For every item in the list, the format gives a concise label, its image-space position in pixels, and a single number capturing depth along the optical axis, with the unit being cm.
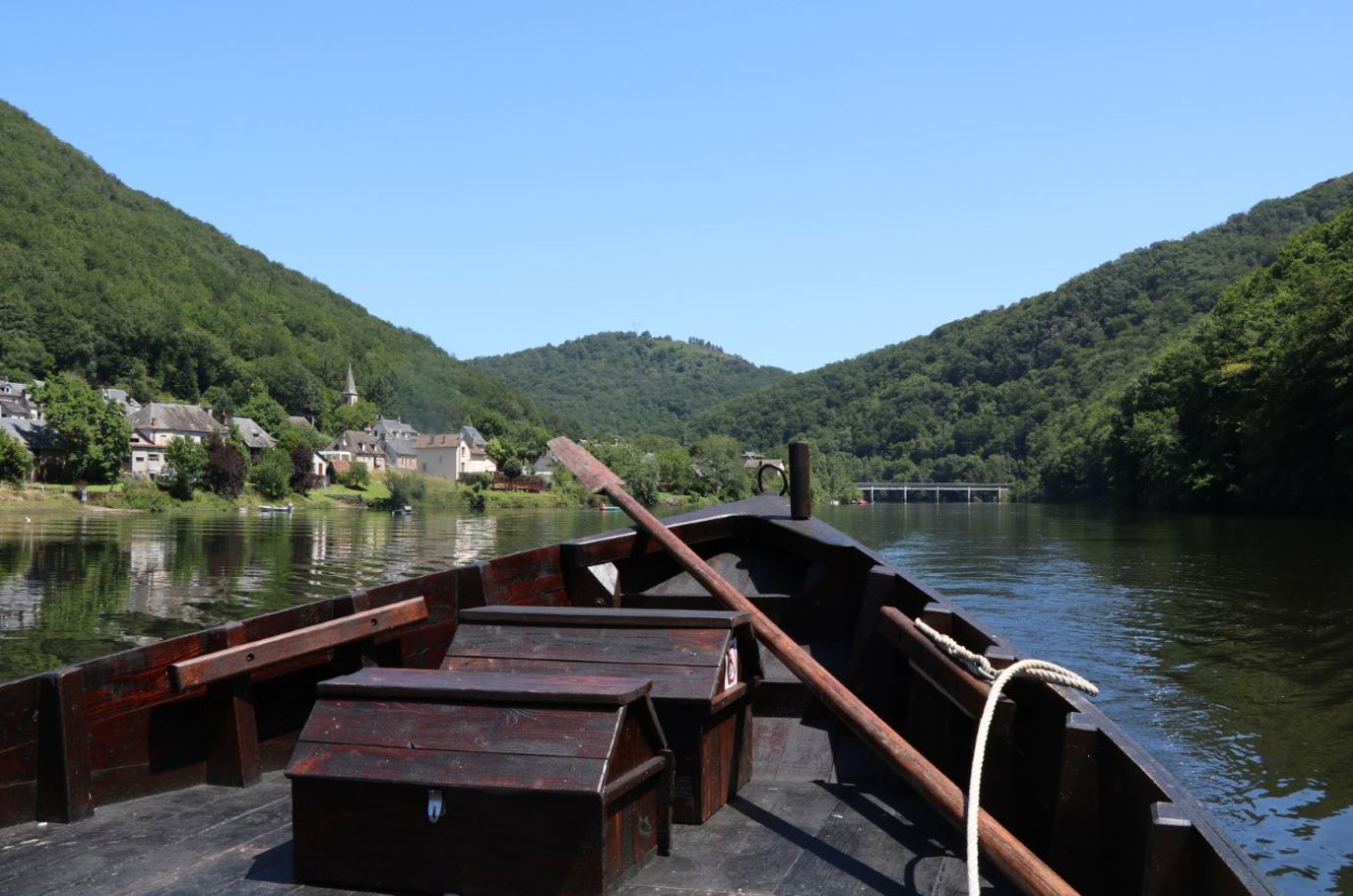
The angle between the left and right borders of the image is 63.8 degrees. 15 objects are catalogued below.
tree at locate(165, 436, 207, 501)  7481
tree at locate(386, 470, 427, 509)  8900
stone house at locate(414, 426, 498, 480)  13200
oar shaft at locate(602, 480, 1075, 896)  300
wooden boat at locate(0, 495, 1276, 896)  358
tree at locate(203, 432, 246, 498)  7869
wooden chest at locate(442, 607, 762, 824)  438
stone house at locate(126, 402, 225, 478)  9106
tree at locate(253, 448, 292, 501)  8225
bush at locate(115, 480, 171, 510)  6981
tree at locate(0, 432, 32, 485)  6831
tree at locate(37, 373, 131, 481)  7444
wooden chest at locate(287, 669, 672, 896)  346
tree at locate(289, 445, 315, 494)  9069
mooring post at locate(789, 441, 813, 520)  839
